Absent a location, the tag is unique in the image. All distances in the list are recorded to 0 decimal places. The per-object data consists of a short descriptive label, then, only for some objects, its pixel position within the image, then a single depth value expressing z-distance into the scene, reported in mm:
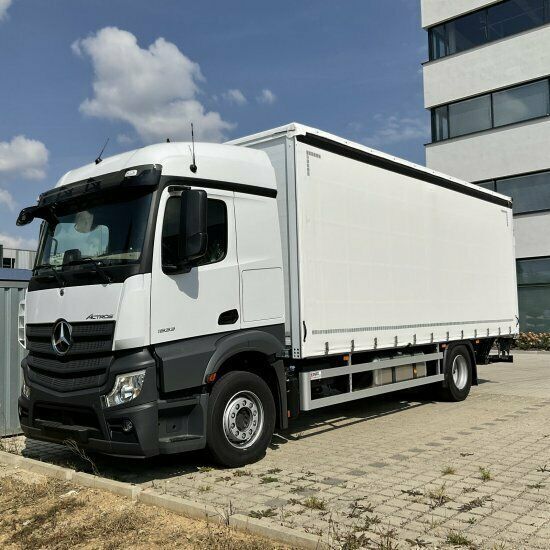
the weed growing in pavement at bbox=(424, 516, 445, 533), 4344
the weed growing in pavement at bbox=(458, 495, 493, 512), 4773
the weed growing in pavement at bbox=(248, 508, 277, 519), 4617
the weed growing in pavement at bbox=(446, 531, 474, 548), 4043
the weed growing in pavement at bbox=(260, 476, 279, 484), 5699
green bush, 20531
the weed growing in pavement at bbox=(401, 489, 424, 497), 5164
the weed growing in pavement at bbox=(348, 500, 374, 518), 4678
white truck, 5504
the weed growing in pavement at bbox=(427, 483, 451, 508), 4926
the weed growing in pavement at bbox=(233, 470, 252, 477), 5949
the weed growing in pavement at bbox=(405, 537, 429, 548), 4020
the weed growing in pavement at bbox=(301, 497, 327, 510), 4852
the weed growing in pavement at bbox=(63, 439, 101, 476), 5680
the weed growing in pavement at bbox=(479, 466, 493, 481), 5613
